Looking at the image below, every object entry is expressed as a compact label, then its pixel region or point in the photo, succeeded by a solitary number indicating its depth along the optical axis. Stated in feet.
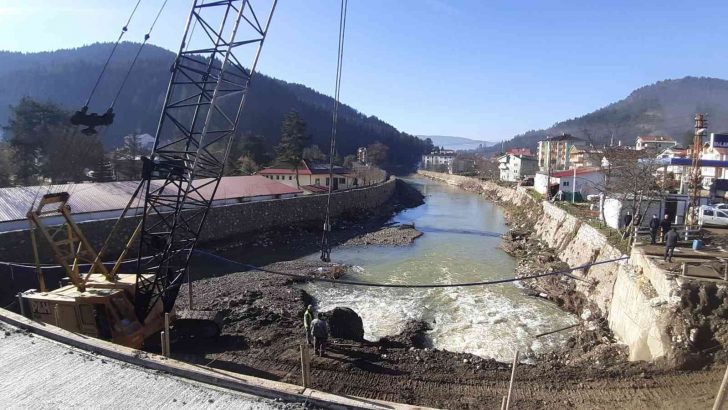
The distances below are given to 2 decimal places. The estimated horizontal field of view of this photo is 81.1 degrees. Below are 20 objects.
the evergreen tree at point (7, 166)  87.51
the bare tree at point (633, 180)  53.06
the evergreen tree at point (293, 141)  133.39
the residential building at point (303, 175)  137.59
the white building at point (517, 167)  229.25
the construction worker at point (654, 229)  42.10
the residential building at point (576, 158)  188.71
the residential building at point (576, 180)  102.06
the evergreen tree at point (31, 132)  92.99
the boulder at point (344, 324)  35.04
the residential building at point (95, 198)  58.70
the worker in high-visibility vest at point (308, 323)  30.45
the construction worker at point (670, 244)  34.78
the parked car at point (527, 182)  165.85
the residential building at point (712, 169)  96.68
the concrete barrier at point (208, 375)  17.79
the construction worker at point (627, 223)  50.55
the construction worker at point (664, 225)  44.14
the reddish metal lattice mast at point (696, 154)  53.16
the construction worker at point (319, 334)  29.27
